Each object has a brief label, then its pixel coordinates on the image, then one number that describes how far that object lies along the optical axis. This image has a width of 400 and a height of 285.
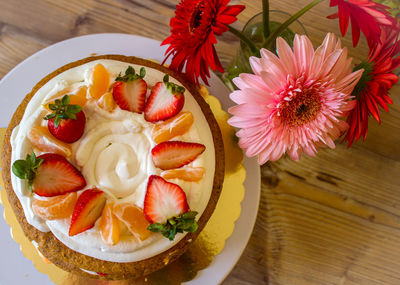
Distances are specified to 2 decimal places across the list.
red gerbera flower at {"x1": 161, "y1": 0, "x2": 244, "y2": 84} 0.54
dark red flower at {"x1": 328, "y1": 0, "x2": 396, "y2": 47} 0.51
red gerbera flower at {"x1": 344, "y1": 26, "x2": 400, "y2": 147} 0.55
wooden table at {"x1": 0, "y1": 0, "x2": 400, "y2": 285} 0.70
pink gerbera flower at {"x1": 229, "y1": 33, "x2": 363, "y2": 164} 0.54
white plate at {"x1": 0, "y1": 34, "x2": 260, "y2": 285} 0.67
